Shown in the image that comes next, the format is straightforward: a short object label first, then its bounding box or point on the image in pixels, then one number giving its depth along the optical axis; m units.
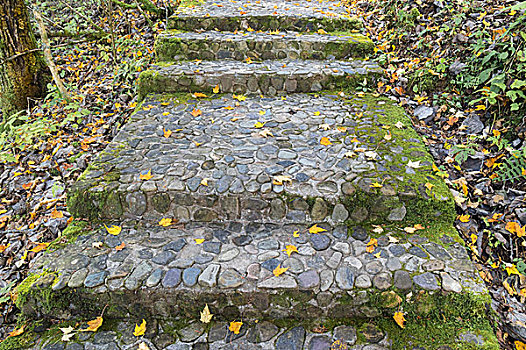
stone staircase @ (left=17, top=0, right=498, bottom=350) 2.18
